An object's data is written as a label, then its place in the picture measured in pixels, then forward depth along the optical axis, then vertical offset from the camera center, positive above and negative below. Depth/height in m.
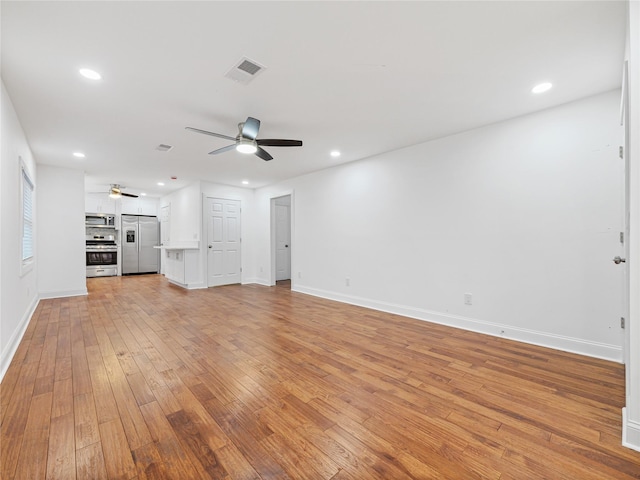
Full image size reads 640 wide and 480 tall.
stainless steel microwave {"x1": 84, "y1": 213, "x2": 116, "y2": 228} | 7.97 +0.61
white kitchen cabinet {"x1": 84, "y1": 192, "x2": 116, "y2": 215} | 8.08 +1.12
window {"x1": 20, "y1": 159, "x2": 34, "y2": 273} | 3.53 +0.36
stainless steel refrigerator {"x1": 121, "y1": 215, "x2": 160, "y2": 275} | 8.48 -0.12
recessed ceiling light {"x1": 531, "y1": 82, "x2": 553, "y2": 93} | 2.45 +1.37
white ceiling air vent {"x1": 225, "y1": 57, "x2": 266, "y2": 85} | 2.15 +1.39
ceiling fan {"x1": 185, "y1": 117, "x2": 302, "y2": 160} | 2.97 +1.15
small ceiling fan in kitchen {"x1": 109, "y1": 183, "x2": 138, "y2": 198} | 6.66 +1.21
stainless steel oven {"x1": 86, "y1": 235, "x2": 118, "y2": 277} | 7.93 -0.46
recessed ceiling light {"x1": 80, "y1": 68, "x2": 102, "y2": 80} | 2.23 +1.40
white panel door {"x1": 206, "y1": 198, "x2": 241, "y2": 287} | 6.59 -0.07
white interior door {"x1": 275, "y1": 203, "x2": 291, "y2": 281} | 7.52 -0.09
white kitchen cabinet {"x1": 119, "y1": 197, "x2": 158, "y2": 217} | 8.62 +1.12
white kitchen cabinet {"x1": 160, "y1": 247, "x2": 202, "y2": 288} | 6.37 -0.65
